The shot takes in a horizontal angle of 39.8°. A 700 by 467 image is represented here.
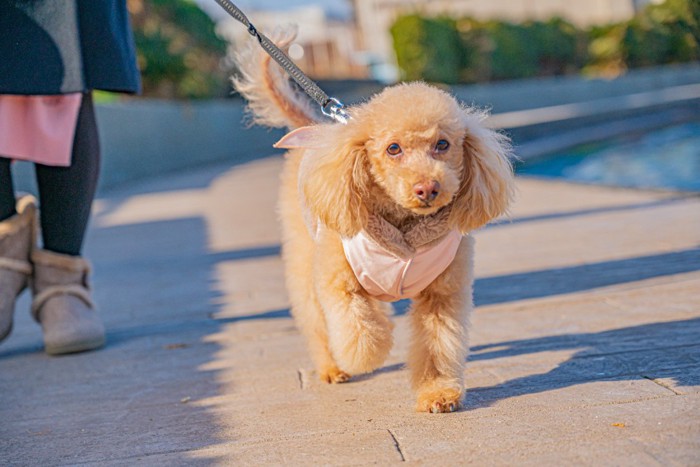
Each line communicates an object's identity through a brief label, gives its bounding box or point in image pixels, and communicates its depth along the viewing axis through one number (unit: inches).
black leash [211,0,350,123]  124.7
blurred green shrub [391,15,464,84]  935.7
